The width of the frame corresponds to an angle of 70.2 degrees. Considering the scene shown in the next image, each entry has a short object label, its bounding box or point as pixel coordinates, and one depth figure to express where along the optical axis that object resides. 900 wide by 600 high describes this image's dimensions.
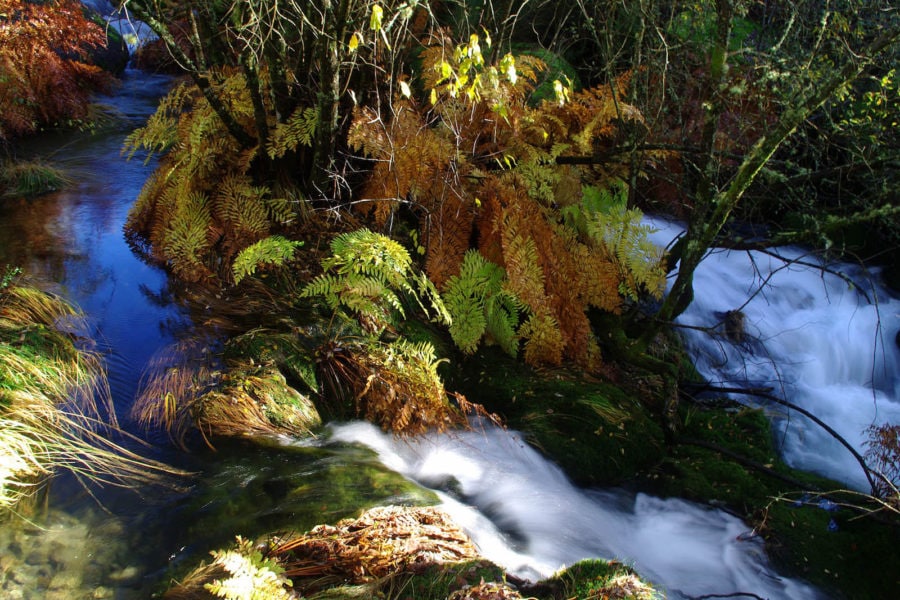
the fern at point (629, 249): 4.98
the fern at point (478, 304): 4.82
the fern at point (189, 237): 5.22
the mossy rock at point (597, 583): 2.68
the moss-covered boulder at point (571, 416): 4.29
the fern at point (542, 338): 4.80
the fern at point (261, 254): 4.56
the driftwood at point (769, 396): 4.16
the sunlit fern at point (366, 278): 4.45
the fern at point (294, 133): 5.00
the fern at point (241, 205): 5.22
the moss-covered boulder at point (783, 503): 3.71
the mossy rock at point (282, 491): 3.03
